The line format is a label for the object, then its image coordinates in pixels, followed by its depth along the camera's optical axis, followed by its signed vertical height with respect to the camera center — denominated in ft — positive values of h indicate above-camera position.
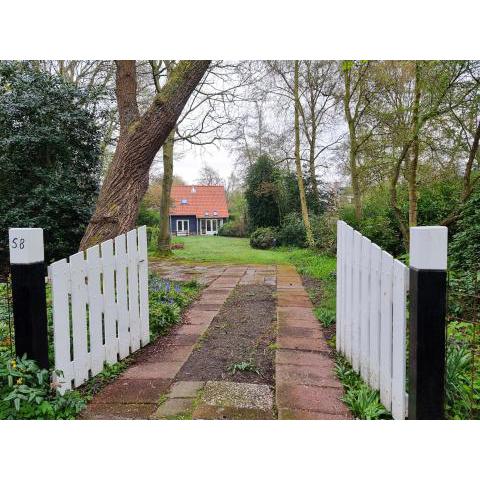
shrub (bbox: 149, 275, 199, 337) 10.05 -2.46
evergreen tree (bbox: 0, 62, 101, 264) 18.44 +3.18
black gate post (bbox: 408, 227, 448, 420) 4.52 -1.20
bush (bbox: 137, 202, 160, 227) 41.78 +0.48
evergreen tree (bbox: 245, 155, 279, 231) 41.42 +2.94
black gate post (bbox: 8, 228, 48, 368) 5.94 -1.05
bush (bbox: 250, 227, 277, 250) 39.37 -1.85
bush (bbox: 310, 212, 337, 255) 28.03 -0.97
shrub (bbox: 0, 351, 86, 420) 5.61 -2.52
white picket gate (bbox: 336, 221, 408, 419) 5.25 -1.57
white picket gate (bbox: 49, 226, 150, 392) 6.35 -1.56
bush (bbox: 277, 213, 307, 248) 36.14 -1.17
